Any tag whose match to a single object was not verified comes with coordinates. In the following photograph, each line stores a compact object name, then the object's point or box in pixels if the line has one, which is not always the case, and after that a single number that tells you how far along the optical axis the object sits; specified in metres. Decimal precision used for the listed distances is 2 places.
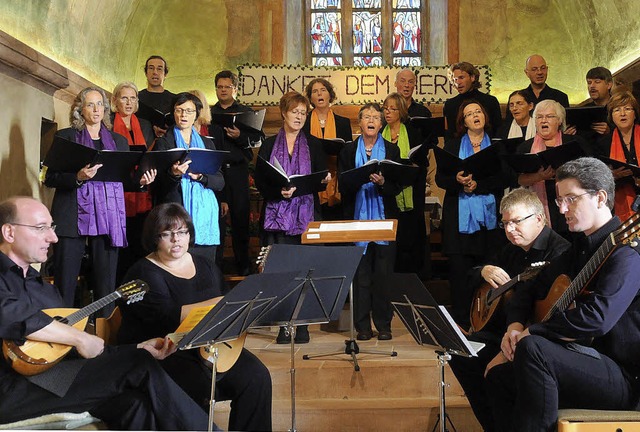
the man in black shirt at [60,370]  3.36
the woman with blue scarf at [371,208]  5.76
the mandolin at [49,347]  3.34
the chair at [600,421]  3.10
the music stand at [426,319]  3.40
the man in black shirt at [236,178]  6.68
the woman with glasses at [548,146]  5.63
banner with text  9.97
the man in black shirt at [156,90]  7.14
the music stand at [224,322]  3.24
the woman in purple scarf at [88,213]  5.38
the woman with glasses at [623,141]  5.43
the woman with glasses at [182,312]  3.87
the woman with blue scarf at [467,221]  5.74
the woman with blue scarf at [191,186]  5.53
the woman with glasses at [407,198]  6.19
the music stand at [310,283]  3.94
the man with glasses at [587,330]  3.21
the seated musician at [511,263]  4.05
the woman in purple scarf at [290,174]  5.70
